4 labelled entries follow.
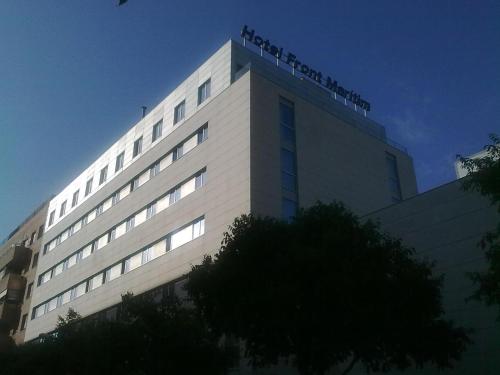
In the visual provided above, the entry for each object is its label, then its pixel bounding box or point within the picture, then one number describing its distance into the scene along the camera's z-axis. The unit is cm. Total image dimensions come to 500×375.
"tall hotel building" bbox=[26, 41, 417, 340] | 3403
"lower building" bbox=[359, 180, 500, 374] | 2084
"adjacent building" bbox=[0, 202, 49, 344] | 6094
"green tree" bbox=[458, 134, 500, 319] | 1371
